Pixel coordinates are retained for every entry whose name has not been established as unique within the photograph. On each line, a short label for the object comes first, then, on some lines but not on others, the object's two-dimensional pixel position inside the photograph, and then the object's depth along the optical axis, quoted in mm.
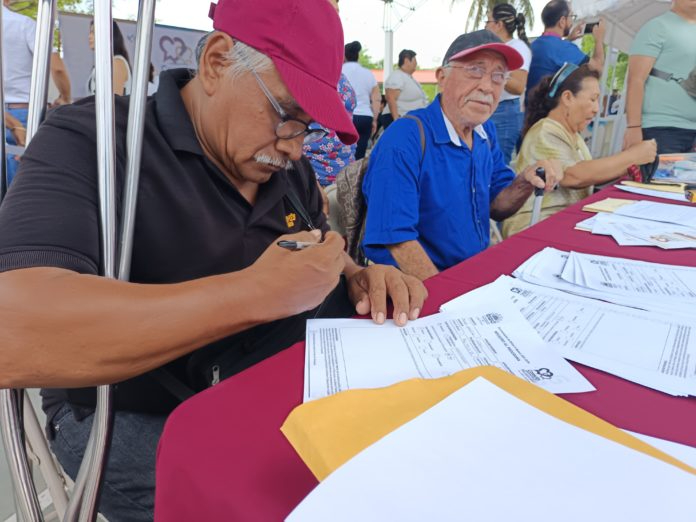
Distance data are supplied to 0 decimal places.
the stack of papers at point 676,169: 2002
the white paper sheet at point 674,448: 428
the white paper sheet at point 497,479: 322
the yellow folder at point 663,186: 1792
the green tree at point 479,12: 12831
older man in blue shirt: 1451
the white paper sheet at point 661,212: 1359
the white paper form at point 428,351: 547
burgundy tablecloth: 387
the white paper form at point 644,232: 1160
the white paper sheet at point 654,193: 1688
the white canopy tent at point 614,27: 3918
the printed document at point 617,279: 797
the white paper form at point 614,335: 578
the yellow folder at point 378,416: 386
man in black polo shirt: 497
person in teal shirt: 2391
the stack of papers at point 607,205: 1514
